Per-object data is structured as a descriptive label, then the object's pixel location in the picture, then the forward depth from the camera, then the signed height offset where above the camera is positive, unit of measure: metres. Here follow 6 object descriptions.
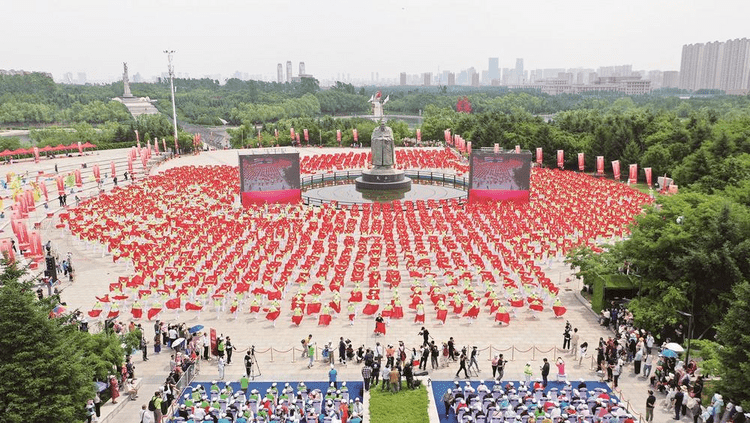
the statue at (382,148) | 50.25 -4.22
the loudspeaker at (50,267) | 28.75 -8.25
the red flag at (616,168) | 54.12 -6.59
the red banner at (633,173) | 52.04 -6.76
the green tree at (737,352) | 15.60 -7.07
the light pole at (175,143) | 76.66 -5.89
